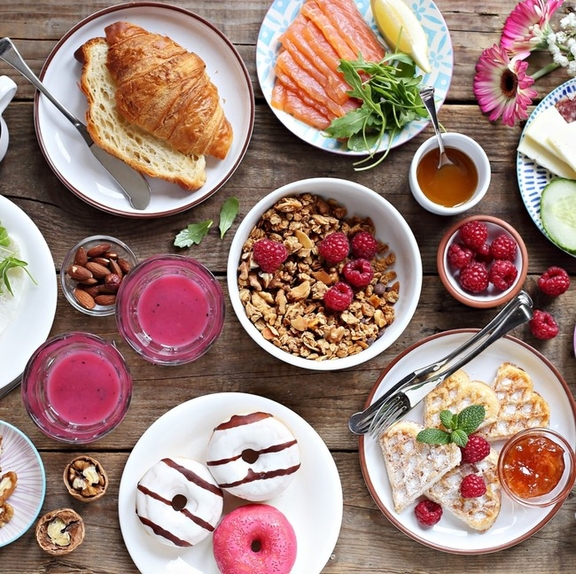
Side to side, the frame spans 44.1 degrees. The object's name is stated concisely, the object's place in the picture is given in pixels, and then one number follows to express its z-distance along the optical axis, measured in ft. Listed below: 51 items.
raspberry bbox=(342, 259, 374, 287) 5.65
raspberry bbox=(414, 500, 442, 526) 5.88
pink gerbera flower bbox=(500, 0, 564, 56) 5.95
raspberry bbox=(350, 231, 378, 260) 5.69
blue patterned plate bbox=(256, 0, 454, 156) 5.79
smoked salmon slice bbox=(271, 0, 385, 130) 5.71
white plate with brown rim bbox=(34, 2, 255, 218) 5.68
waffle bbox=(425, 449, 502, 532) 5.95
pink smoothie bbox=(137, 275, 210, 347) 5.55
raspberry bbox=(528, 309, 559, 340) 5.92
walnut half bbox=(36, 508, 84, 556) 5.76
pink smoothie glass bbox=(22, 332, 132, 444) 5.45
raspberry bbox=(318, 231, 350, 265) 5.58
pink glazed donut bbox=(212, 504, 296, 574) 5.58
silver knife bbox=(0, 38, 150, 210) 5.64
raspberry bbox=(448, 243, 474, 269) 5.74
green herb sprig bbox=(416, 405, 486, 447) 5.74
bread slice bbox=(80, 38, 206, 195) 5.59
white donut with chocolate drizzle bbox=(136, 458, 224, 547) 5.58
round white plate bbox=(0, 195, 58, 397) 5.70
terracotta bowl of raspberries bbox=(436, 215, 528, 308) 5.72
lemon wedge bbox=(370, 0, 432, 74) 5.72
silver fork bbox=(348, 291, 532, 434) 5.65
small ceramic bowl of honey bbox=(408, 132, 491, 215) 5.73
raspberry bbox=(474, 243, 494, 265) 5.78
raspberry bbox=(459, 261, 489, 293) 5.69
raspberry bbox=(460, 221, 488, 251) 5.72
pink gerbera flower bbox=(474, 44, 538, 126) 5.90
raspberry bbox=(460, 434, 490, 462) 5.78
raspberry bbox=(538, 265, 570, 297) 5.87
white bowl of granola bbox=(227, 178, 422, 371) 5.55
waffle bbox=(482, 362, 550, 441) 5.97
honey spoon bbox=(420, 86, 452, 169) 5.50
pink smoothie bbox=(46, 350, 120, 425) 5.52
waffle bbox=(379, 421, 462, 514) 5.84
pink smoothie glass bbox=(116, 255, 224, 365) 5.51
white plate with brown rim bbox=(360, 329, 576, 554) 5.90
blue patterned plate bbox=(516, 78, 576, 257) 5.97
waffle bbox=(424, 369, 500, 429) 5.92
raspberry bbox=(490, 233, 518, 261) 5.73
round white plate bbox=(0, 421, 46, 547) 5.76
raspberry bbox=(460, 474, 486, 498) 5.77
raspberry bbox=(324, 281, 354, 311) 5.59
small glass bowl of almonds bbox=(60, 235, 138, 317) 5.69
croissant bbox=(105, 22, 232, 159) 5.42
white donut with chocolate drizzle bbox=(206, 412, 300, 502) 5.61
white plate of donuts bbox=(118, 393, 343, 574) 5.62
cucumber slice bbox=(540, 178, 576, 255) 5.83
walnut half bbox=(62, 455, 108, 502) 5.76
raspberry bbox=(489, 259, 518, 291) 5.70
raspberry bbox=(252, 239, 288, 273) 5.49
